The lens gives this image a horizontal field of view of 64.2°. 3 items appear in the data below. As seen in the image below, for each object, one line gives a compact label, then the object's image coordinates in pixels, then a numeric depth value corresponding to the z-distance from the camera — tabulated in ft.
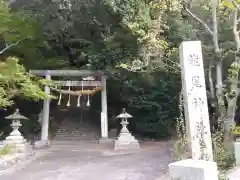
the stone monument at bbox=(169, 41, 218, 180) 14.39
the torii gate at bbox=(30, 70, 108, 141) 28.50
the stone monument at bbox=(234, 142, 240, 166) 14.97
